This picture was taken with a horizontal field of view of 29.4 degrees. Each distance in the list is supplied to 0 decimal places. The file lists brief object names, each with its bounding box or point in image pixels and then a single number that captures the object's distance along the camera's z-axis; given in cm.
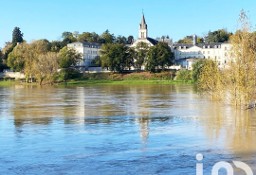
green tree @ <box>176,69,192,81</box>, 11188
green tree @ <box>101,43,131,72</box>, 13375
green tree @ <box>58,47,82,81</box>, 12516
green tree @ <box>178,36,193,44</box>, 18981
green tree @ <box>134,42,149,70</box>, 13888
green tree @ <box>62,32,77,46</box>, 18762
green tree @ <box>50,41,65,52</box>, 15576
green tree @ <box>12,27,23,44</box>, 19075
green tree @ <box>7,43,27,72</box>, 13204
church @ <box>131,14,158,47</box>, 16388
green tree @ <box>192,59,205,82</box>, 9950
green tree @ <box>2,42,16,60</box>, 16488
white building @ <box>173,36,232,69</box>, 15965
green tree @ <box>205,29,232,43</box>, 18262
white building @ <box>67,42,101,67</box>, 16950
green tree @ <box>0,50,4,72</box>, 15806
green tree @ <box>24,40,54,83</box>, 11882
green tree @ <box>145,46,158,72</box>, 13062
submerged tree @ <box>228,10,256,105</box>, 3453
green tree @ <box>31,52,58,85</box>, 11788
